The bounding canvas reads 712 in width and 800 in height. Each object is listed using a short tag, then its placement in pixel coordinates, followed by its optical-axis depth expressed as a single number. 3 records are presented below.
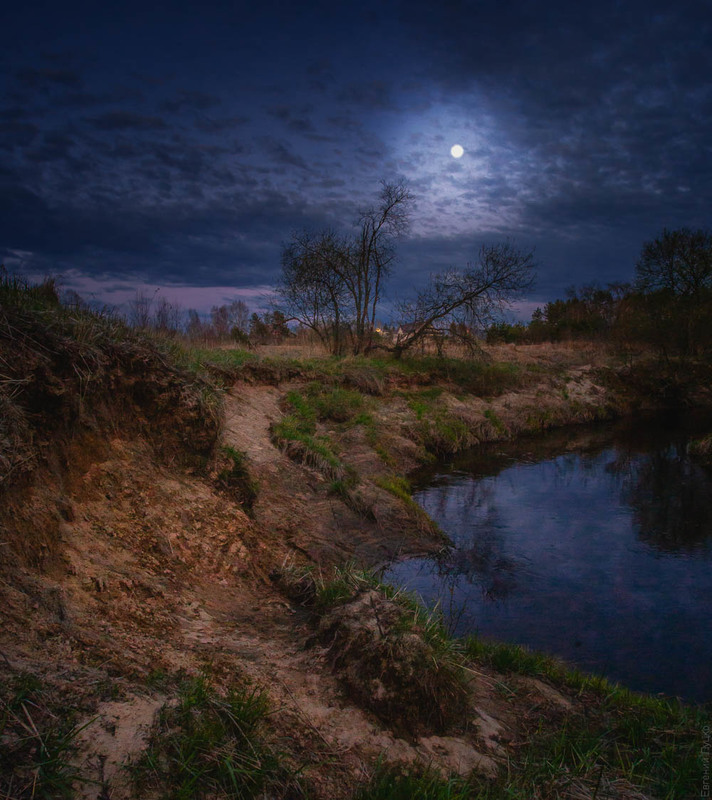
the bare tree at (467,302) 18.66
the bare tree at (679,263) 24.81
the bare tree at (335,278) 19.67
